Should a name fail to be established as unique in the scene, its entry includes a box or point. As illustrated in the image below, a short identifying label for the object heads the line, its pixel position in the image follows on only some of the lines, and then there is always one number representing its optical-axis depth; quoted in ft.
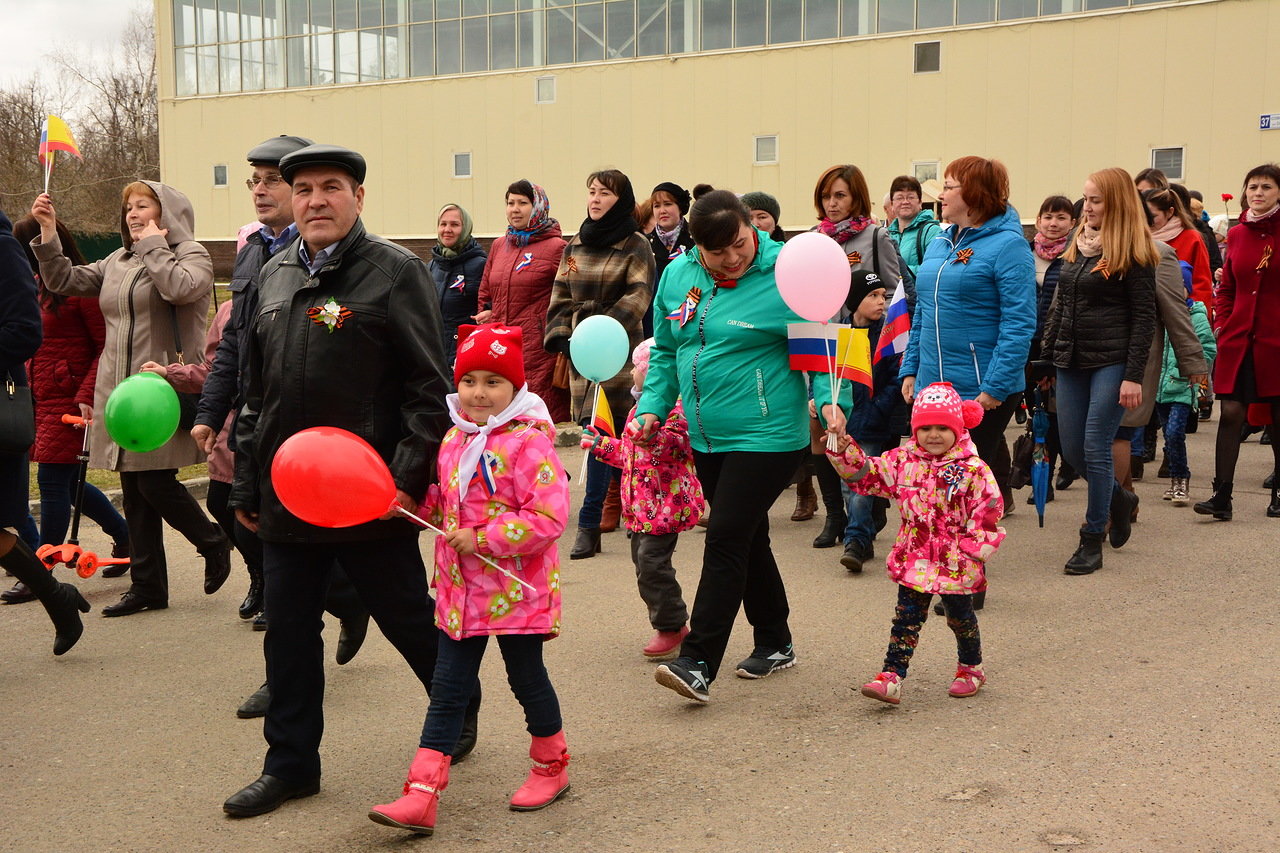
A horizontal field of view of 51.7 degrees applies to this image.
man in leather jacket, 13.60
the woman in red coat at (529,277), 29.86
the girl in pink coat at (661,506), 19.25
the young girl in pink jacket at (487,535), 13.14
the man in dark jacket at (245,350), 17.03
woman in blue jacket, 21.49
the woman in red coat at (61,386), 24.16
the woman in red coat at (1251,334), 28.73
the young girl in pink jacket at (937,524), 16.85
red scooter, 23.18
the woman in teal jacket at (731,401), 16.88
